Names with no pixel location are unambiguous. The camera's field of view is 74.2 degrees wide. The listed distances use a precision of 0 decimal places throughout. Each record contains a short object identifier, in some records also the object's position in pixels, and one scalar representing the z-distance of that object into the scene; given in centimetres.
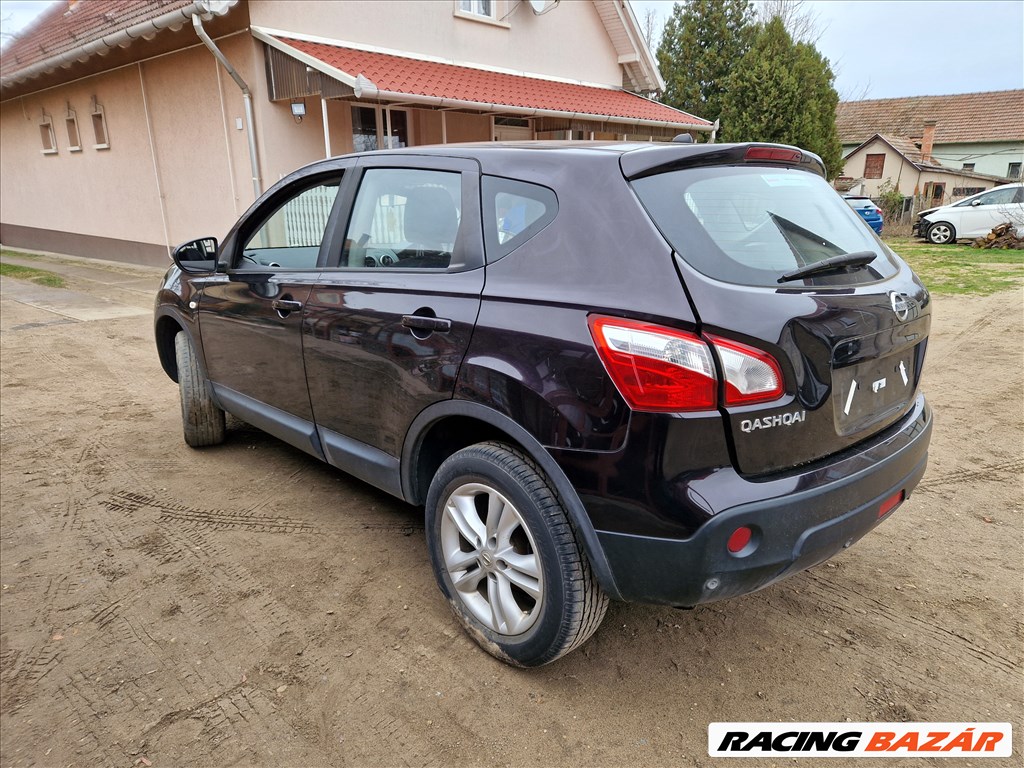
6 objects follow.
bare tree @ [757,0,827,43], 3141
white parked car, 1702
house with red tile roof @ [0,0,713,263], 1013
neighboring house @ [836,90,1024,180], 3494
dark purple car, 188
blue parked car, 1807
